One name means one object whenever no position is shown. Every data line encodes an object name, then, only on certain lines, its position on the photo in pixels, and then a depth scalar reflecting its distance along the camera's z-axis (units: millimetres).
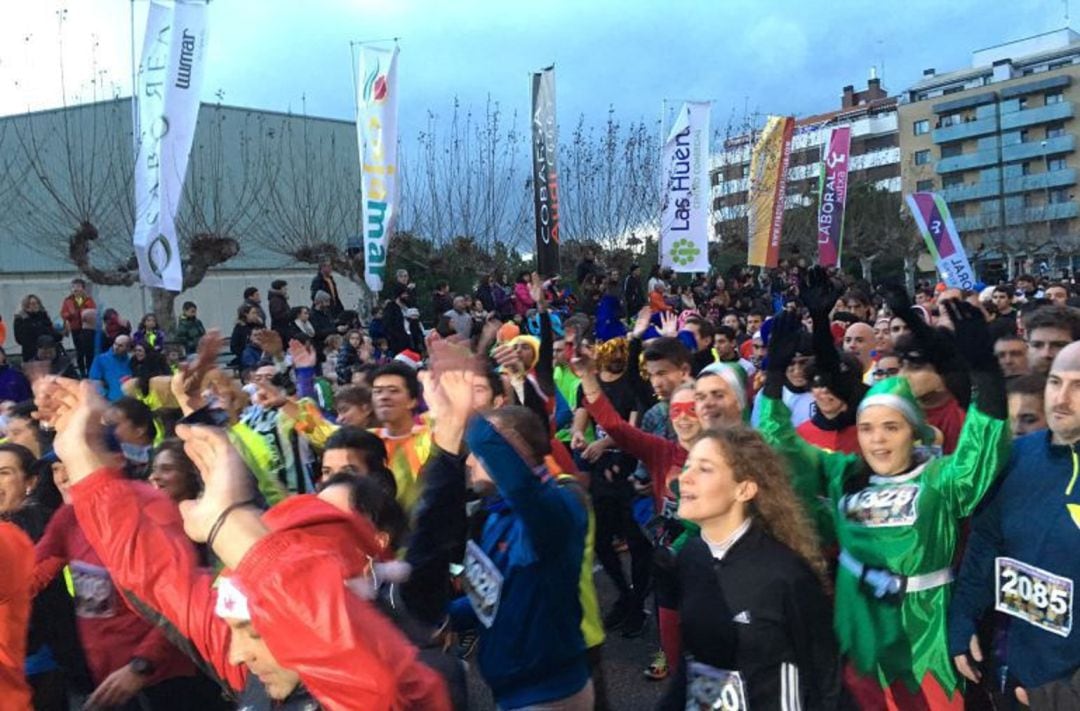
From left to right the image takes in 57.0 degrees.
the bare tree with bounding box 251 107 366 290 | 23141
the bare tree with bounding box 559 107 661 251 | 25984
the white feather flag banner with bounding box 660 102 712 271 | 19125
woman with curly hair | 2898
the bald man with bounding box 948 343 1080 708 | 3107
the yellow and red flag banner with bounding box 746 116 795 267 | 23516
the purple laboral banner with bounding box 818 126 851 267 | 22672
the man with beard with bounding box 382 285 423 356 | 13508
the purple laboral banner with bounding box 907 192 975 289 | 12672
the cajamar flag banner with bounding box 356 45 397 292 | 14383
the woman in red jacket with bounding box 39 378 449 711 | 1938
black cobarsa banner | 14750
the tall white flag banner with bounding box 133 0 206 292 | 13117
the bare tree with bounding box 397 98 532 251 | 25141
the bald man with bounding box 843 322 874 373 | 6906
